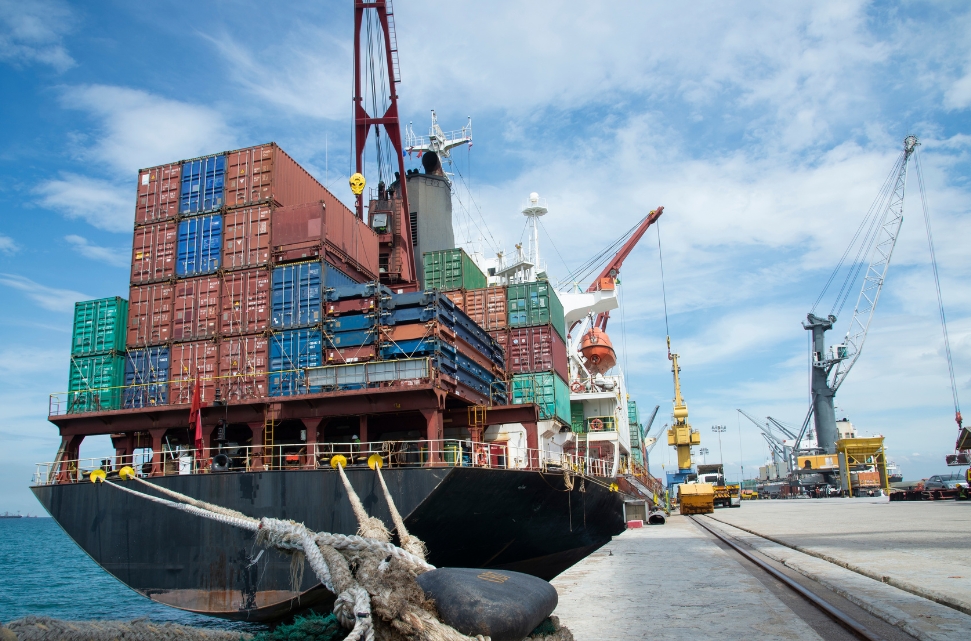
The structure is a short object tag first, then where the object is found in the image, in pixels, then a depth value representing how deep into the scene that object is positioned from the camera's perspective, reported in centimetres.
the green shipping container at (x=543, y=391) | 2745
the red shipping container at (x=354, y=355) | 1956
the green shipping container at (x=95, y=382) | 2084
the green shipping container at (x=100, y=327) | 2175
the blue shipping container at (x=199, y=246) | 2178
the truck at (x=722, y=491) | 5794
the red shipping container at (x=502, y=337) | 2927
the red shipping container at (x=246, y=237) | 2128
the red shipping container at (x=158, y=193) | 2306
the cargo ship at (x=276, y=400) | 1508
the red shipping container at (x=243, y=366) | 1981
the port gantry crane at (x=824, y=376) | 8112
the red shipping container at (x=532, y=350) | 2861
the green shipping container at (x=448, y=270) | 3238
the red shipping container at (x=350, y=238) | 2245
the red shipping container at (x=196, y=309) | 2100
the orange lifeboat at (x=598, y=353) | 3919
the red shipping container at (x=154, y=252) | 2217
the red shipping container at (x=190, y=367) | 2034
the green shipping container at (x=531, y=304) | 2931
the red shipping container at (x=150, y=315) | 2144
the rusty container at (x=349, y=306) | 1989
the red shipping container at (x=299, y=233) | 2097
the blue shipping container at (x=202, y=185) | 2270
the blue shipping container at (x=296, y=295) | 2019
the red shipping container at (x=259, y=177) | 2222
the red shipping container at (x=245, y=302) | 2055
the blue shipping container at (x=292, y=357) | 1938
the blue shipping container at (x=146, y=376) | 2075
